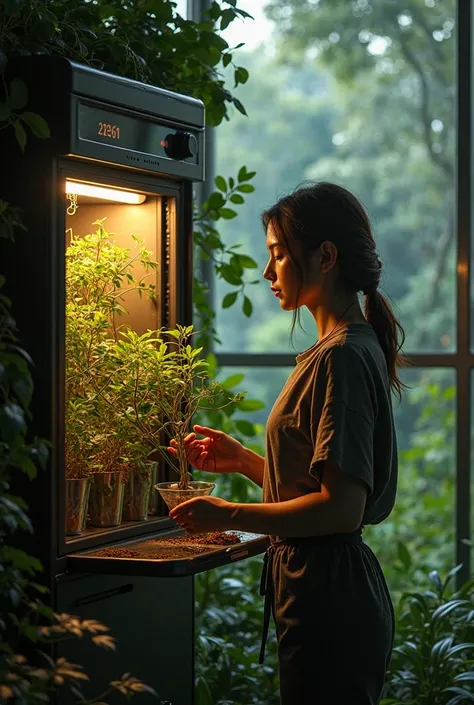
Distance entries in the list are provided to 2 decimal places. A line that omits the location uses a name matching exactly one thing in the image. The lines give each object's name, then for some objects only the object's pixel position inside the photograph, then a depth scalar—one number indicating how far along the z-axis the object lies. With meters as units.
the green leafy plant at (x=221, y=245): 2.98
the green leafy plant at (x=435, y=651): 2.93
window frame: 3.64
